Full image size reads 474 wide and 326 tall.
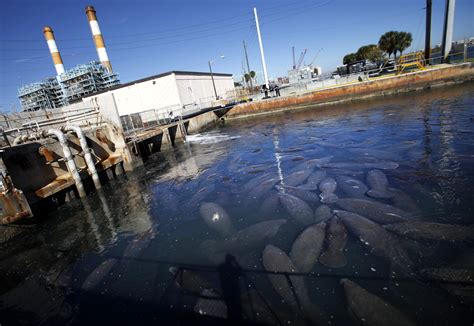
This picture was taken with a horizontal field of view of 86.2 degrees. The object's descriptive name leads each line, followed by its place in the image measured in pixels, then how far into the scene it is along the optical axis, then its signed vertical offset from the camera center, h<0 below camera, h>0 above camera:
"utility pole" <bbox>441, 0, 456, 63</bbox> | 28.28 +2.48
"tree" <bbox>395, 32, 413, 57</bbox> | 54.09 +3.93
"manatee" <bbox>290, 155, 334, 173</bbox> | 11.24 -3.83
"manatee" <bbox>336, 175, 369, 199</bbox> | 7.89 -3.73
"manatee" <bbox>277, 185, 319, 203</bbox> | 8.06 -3.70
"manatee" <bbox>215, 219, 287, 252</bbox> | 6.42 -3.74
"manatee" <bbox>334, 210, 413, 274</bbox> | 5.06 -3.68
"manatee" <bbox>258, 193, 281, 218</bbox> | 7.84 -3.75
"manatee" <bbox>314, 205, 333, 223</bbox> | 6.71 -3.64
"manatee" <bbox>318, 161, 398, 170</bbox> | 9.77 -3.80
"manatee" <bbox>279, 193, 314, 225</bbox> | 6.98 -3.68
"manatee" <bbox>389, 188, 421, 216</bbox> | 6.65 -3.75
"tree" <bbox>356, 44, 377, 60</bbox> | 59.47 +3.62
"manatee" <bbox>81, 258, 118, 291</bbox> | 6.10 -3.84
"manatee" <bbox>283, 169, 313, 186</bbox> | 9.66 -3.75
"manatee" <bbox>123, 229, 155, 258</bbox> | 7.17 -3.90
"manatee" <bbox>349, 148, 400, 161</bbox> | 10.85 -3.86
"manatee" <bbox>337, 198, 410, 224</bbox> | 6.25 -3.62
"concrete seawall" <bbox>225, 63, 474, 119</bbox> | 26.99 -2.68
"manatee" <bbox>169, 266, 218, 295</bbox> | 5.21 -3.80
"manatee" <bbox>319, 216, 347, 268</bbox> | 5.30 -3.69
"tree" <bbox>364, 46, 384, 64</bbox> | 55.50 +2.04
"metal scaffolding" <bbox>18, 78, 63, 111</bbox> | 66.69 +7.51
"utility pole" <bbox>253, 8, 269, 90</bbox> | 37.78 +5.58
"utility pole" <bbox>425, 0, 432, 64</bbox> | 30.53 +2.54
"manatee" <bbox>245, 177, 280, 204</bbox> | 9.12 -3.79
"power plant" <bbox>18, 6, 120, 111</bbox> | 53.28 +9.00
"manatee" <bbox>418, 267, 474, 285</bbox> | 4.48 -3.85
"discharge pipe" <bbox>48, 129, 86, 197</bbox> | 12.59 -1.86
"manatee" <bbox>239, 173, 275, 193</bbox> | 10.13 -3.85
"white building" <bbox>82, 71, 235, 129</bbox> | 42.16 +1.85
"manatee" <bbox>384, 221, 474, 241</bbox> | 5.48 -3.74
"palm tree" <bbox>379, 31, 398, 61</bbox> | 54.94 +4.16
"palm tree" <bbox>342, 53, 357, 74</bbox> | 65.64 +2.86
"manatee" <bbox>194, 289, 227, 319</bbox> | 4.52 -3.71
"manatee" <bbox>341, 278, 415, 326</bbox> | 3.81 -3.66
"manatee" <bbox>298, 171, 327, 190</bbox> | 9.02 -3.75
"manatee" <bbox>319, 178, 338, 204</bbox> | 7.77 -3.70
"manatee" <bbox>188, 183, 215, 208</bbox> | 9.91 -3.91
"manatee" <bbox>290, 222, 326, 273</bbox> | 5.31 -3.63
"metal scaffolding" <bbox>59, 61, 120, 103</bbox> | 60.47 +8.46
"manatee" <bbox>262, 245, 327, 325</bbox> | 4.42 -3.76
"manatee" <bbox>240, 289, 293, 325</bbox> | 4.27 -3.78
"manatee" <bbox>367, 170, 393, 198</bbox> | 7.63 -3.72
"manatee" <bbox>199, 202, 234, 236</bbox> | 7.43 -3.81
